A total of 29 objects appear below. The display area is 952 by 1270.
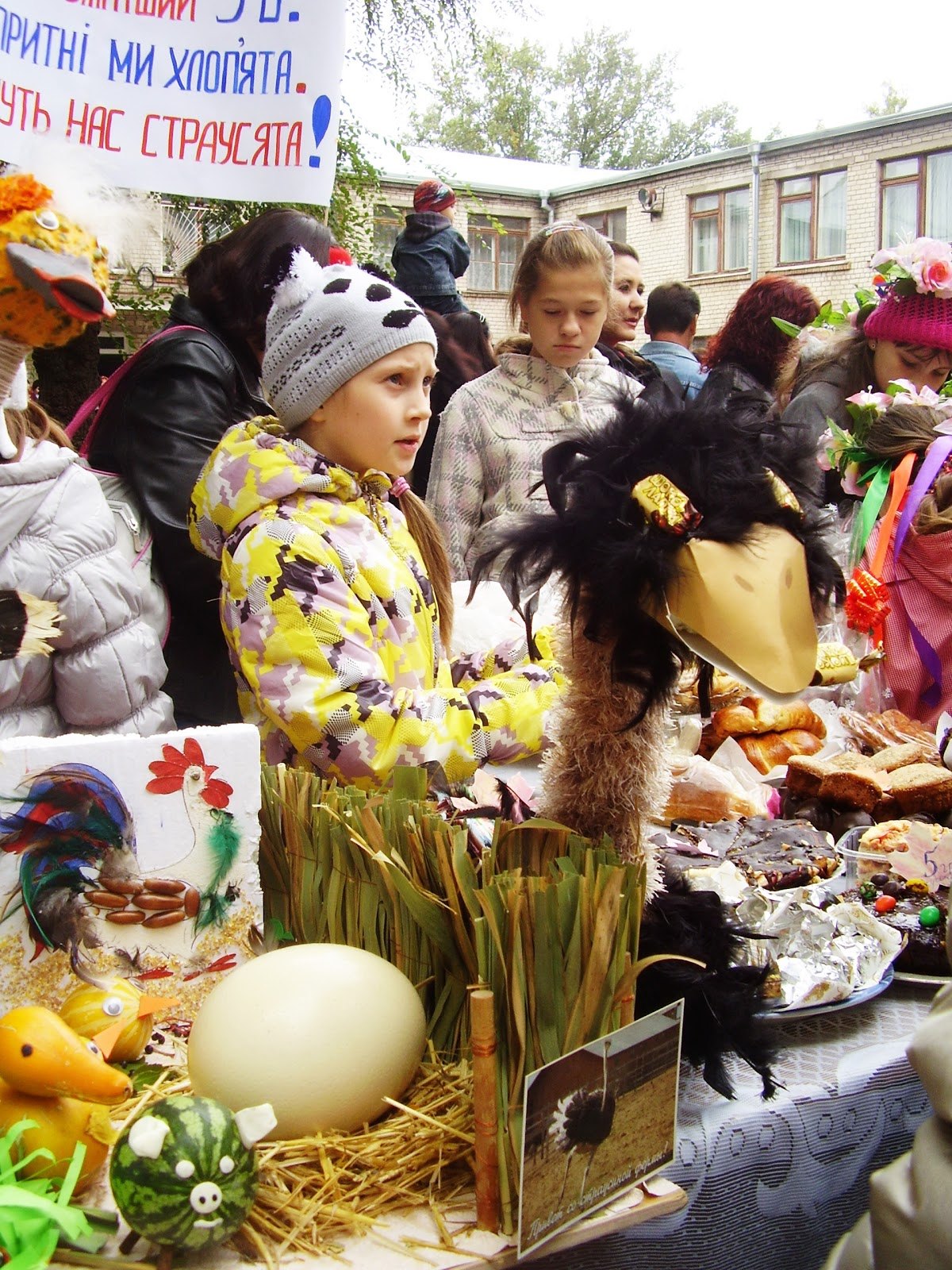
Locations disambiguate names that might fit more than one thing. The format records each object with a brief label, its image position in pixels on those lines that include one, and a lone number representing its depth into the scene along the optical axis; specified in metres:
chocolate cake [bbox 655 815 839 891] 1.49
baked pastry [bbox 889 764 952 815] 1.75
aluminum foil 1.23
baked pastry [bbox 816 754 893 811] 1.74
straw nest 0.84
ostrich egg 0.92
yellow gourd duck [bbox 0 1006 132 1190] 0.86
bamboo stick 0.85
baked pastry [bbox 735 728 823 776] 2.04
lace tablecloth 1.05
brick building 15.02
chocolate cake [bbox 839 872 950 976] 1.35
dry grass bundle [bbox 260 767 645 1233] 0.90
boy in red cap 4.12
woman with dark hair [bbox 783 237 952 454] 2.72
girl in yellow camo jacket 1.40
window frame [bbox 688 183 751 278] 17.03
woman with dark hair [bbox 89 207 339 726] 1.95
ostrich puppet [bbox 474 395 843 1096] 1.01
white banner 2.06
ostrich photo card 0.81
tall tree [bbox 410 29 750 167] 29.45
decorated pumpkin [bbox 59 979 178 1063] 1.00
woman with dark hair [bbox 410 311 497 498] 3.53
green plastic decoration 0.77
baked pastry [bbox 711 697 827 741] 2.08
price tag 1.51
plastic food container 1.55
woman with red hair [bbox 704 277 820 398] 4.02
